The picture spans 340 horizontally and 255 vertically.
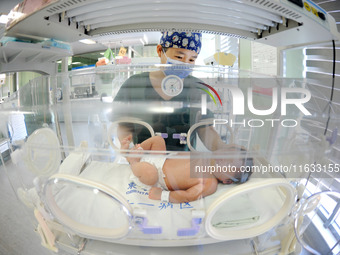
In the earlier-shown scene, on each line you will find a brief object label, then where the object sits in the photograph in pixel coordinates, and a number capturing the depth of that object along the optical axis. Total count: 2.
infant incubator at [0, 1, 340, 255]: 0.49
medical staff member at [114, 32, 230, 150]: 0.72
